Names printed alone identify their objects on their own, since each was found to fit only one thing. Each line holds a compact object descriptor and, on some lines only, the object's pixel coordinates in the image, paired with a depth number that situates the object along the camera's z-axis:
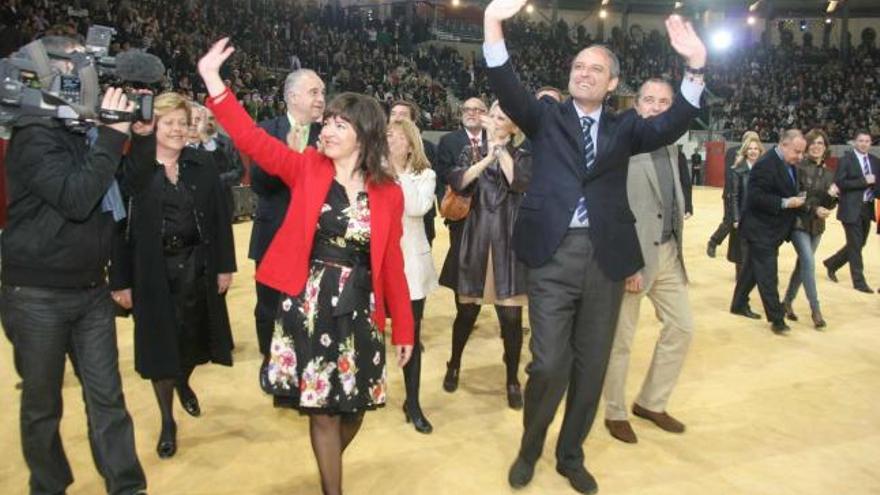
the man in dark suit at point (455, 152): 4.62
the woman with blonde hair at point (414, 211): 4.05
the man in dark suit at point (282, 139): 3.96
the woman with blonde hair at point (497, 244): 4.39
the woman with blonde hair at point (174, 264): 3.61
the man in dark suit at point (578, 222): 3.34
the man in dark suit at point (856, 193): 8.30
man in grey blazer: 4.03
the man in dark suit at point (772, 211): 6.39
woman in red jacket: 2.85
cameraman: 2.62
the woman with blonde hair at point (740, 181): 7.60
